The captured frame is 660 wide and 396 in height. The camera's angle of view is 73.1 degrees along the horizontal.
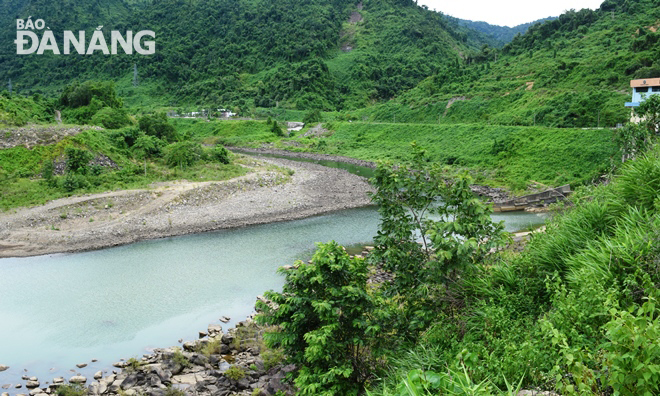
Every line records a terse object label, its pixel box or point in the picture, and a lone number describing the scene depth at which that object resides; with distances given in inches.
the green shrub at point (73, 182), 1114.7
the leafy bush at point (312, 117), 2930.6
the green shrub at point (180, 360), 450.0
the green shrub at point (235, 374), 412.2
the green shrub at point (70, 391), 403.3
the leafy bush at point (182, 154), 1435.8
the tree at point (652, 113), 832.9
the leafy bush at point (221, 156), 1607.3
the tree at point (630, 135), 796.6
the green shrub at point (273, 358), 429.1
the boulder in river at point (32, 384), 432.1
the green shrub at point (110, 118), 1626.5
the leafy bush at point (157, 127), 1679.4
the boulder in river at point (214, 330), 536.6
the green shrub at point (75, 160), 1198.3
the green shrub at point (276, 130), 2770.7
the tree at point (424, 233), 283.7
